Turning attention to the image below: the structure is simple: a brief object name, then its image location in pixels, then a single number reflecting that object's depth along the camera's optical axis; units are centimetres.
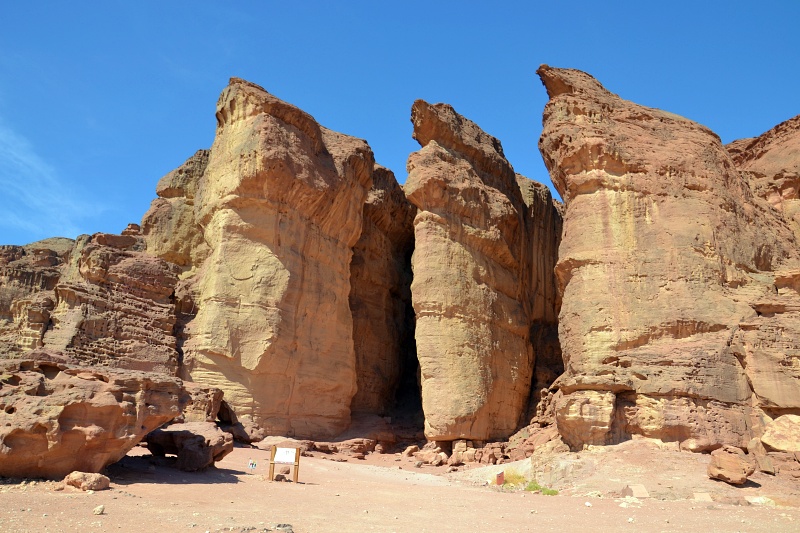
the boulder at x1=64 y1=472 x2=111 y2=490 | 909
